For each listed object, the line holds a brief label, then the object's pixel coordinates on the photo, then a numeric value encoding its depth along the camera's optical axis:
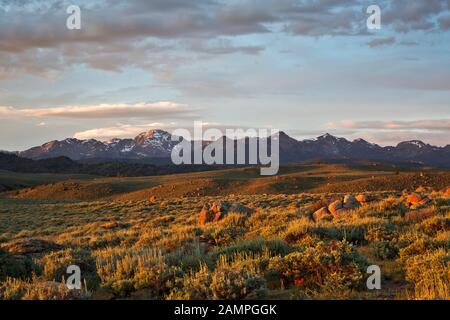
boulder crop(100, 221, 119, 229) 25.74
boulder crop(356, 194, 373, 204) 22.28
